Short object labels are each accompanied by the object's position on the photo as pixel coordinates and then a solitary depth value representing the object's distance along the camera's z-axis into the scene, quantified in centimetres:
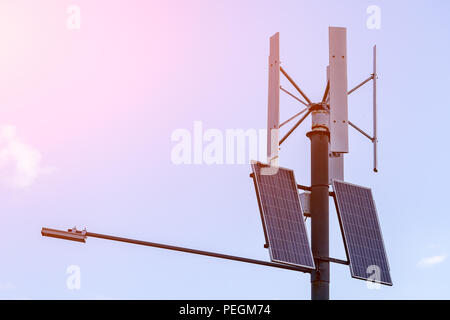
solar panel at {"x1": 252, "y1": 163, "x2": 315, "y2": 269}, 1886
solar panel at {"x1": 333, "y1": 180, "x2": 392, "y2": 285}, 2052
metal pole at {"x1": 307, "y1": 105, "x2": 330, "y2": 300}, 1933
